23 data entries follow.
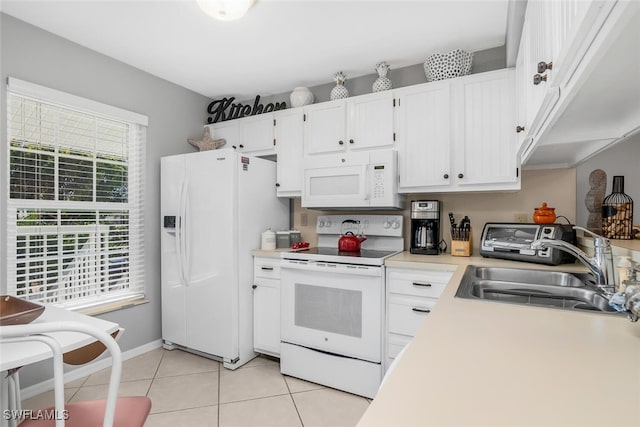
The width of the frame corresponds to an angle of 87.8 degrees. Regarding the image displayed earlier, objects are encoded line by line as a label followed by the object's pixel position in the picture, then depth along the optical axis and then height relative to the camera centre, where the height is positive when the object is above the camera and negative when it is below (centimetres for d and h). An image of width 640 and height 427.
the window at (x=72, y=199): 218 +8
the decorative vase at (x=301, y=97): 298 +103
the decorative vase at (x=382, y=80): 264 +104
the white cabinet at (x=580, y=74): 69 +37
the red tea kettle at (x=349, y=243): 260 -26
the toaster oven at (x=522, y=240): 190 -19
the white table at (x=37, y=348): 96 -44
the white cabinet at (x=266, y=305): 266 -78
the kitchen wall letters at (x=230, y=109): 322 +102
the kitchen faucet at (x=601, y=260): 117 -18
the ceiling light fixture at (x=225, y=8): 182 +113
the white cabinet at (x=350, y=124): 259 +71
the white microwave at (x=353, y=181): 247 +23
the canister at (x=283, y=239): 296 -26
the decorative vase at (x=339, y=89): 281 +103
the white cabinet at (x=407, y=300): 207 -57
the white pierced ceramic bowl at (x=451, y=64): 240 +107
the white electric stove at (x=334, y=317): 219 -75
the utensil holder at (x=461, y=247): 235 -26
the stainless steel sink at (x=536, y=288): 131 -35
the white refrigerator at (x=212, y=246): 260 -30
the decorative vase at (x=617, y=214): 174 -1
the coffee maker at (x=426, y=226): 245 -11
